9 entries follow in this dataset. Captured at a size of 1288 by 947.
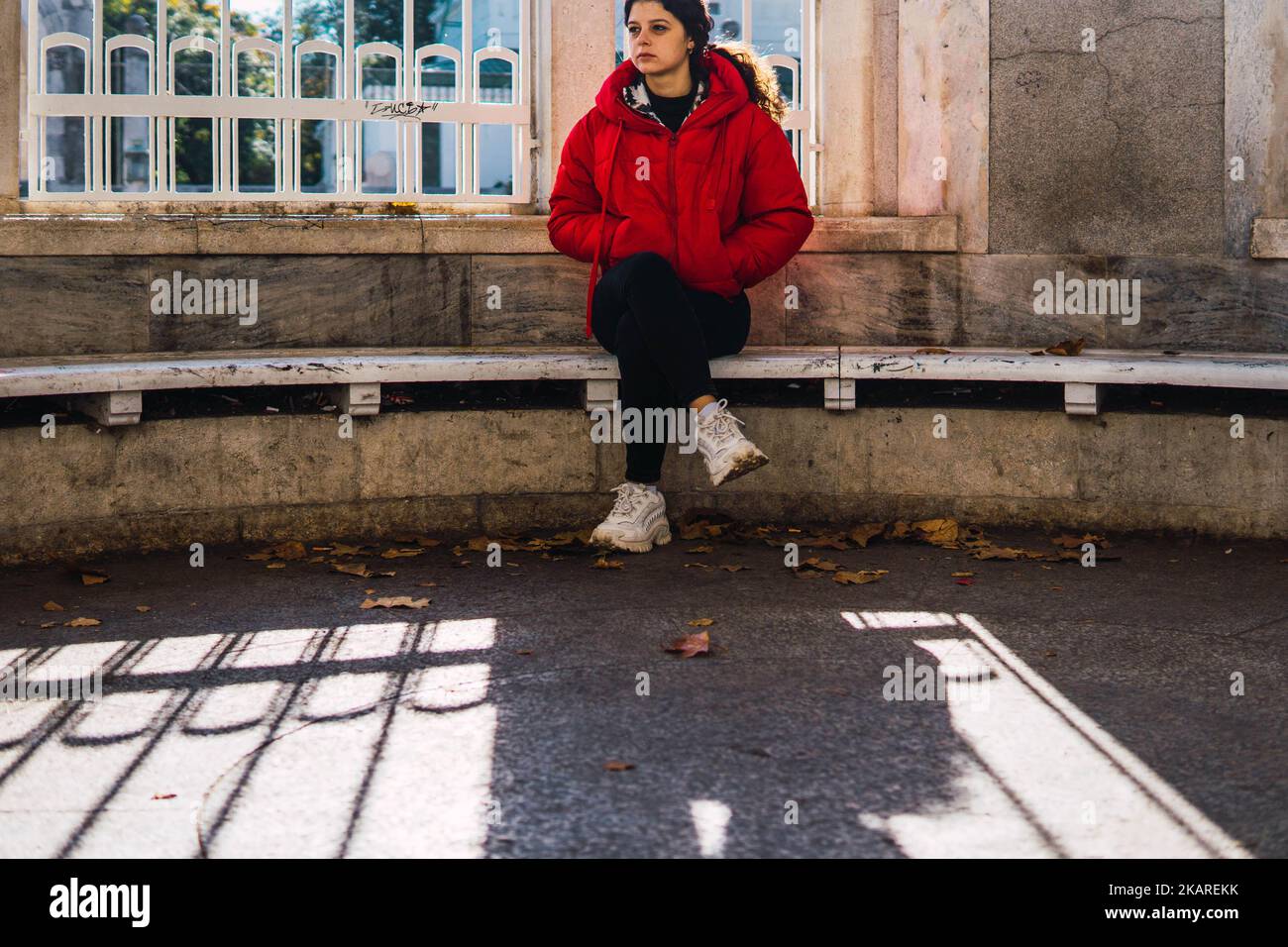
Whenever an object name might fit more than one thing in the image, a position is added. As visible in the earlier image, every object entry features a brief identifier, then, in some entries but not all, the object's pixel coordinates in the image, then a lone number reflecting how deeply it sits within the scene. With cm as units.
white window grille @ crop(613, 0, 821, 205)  638
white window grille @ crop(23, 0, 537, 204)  575
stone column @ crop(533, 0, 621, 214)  605
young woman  527
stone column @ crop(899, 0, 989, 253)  605
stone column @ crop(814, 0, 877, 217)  626
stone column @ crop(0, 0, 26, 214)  559
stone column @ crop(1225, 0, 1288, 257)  586
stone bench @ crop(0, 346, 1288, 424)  500
